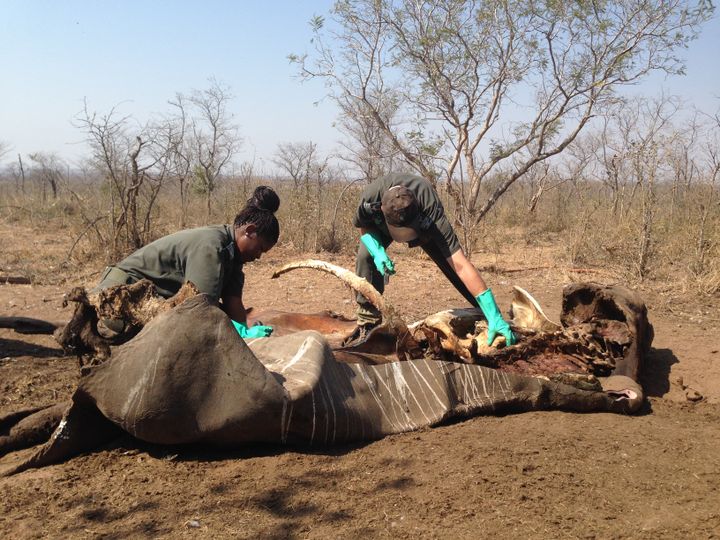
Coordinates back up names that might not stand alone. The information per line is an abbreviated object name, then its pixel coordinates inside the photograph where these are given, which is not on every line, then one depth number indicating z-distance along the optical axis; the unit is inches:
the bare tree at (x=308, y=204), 440.8
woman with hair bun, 131.6
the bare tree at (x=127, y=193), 368.4
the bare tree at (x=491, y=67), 401.7
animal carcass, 92.0
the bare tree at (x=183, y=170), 547.1
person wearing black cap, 157.5
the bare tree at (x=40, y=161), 1070.3
